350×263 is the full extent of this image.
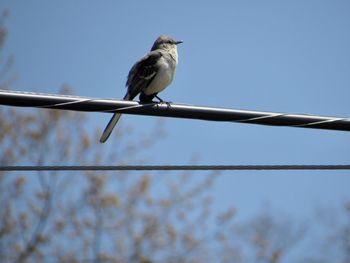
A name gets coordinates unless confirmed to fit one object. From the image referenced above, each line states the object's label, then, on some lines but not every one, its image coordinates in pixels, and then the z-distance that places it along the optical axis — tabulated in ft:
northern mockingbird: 51.16
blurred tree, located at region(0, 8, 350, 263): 93.61
